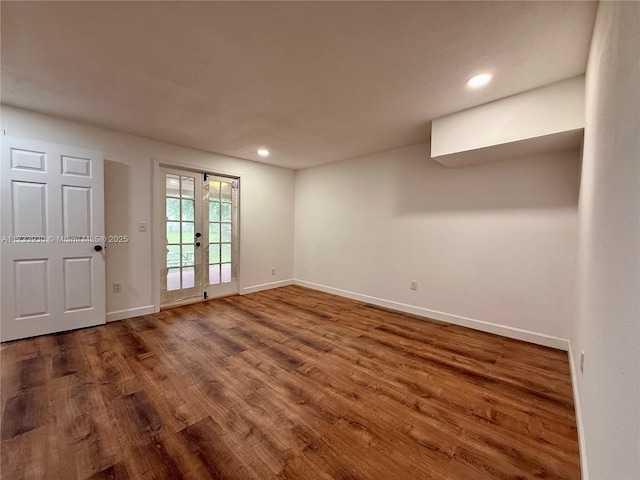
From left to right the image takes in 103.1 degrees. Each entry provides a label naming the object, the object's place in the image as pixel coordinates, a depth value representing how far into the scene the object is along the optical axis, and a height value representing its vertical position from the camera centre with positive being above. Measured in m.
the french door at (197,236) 3.66 -0.12
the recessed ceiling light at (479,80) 1.93 +1.21
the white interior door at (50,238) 2.52 -0.14
